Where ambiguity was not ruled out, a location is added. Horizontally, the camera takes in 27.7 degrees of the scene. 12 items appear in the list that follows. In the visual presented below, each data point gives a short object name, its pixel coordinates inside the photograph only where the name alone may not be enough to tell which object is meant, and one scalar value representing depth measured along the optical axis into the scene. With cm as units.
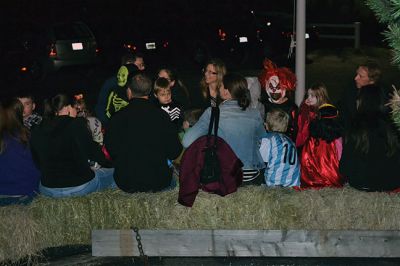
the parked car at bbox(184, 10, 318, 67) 2123
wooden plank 739
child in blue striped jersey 791
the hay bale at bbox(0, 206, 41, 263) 739
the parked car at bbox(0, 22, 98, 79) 1956
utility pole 1017
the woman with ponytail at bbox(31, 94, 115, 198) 754
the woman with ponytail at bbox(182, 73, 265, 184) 776
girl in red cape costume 793
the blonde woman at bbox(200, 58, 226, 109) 962
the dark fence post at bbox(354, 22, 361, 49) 2506
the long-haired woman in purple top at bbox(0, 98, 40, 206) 769
